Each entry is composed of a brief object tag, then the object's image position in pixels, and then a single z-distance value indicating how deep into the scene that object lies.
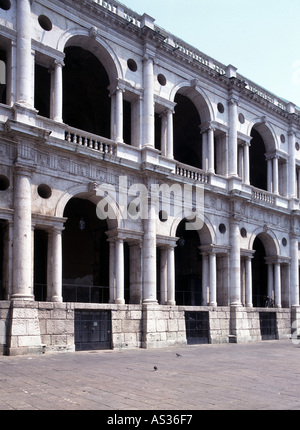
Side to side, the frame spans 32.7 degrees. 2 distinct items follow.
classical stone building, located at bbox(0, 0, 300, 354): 18.09
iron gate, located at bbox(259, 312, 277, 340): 27.69
